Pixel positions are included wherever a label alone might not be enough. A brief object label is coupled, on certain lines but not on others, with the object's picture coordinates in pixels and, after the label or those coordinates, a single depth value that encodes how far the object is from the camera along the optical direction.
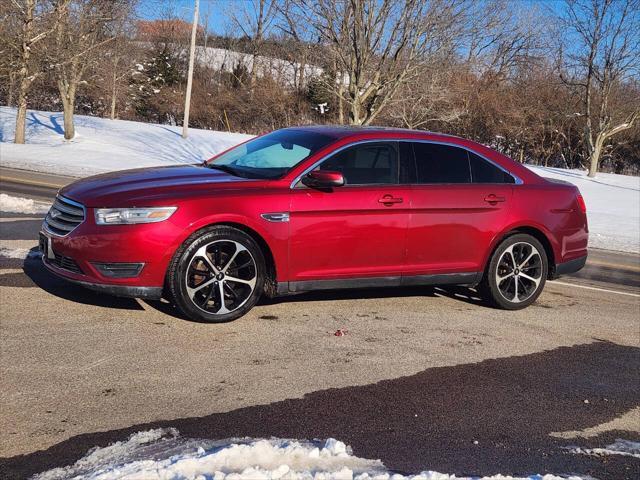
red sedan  5.27
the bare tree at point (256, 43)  47.03
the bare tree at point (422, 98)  21.81
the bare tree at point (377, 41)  18.89
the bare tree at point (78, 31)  26.00
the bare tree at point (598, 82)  27.59
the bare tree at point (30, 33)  25.17
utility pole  30.23
